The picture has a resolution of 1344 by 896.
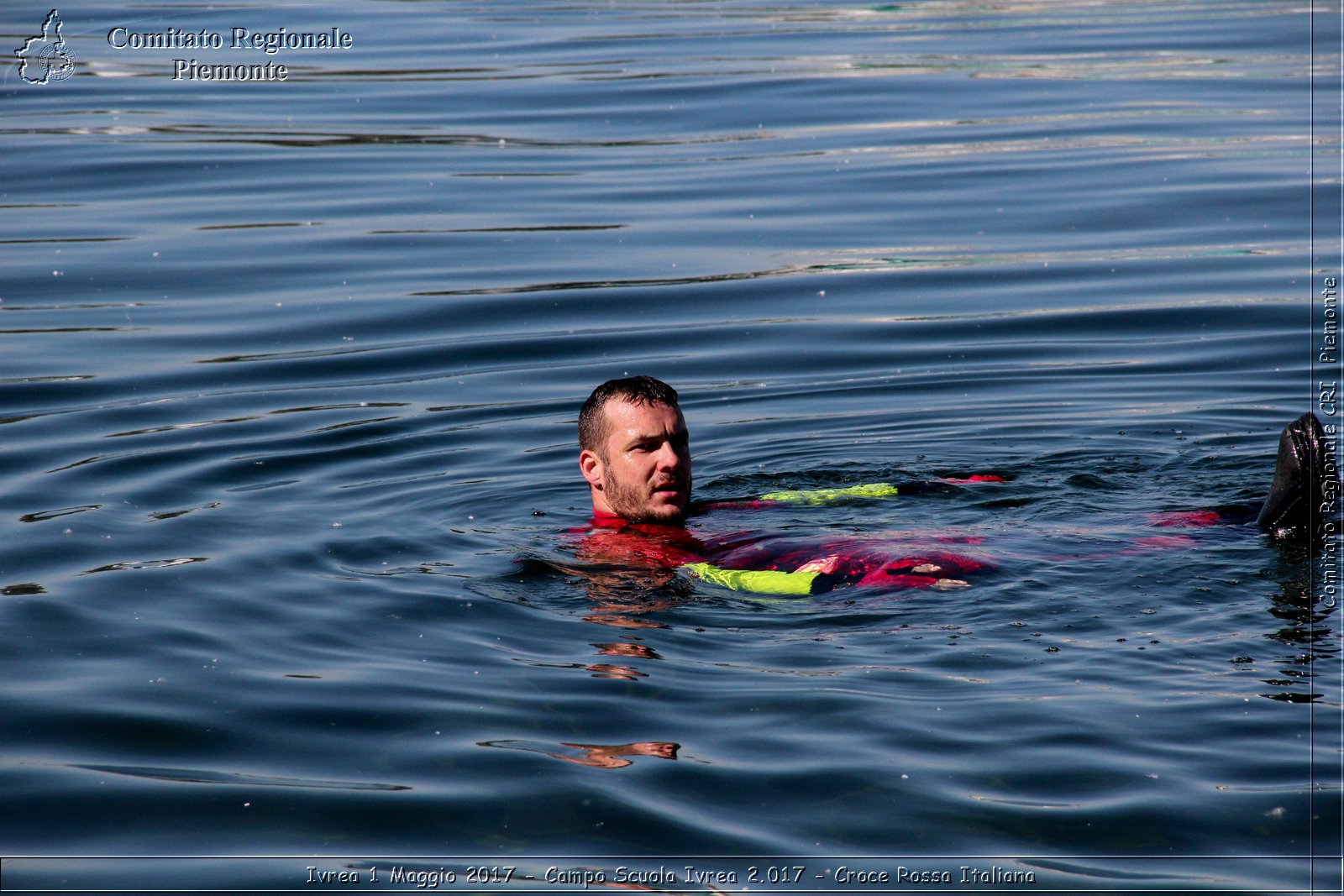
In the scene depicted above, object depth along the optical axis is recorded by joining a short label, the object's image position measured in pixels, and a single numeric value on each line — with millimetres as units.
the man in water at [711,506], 13414
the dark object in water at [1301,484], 13117
